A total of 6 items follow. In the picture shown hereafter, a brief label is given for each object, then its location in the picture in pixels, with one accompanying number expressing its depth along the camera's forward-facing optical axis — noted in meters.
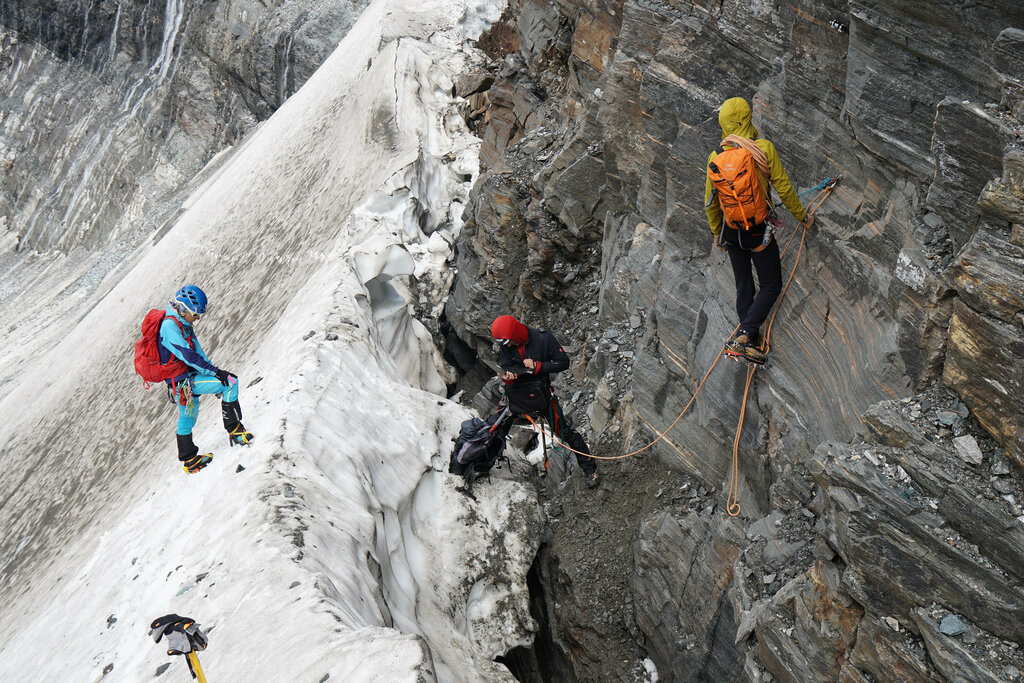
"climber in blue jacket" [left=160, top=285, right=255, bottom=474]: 8.71
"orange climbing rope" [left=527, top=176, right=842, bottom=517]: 7.54
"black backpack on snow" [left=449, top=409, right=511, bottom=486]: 10.03
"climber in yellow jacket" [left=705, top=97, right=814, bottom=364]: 7.29
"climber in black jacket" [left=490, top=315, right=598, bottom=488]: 9.21
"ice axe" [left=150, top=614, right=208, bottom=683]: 5.46
